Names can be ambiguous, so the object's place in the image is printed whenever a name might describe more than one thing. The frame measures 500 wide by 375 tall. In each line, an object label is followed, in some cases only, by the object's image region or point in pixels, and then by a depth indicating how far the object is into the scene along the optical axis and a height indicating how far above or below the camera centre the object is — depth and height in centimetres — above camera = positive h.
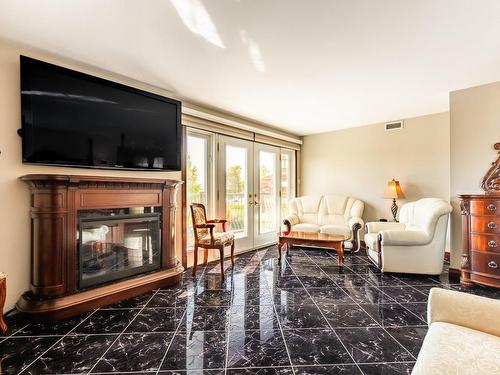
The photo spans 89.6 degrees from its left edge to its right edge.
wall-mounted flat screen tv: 222 +69
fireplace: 221 -53
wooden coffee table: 352 -76
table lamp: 433 -11
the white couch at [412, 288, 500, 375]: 95 -67
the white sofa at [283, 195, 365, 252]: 448 -57
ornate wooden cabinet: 272 -53
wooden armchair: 324 -64
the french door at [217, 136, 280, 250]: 426 -3
